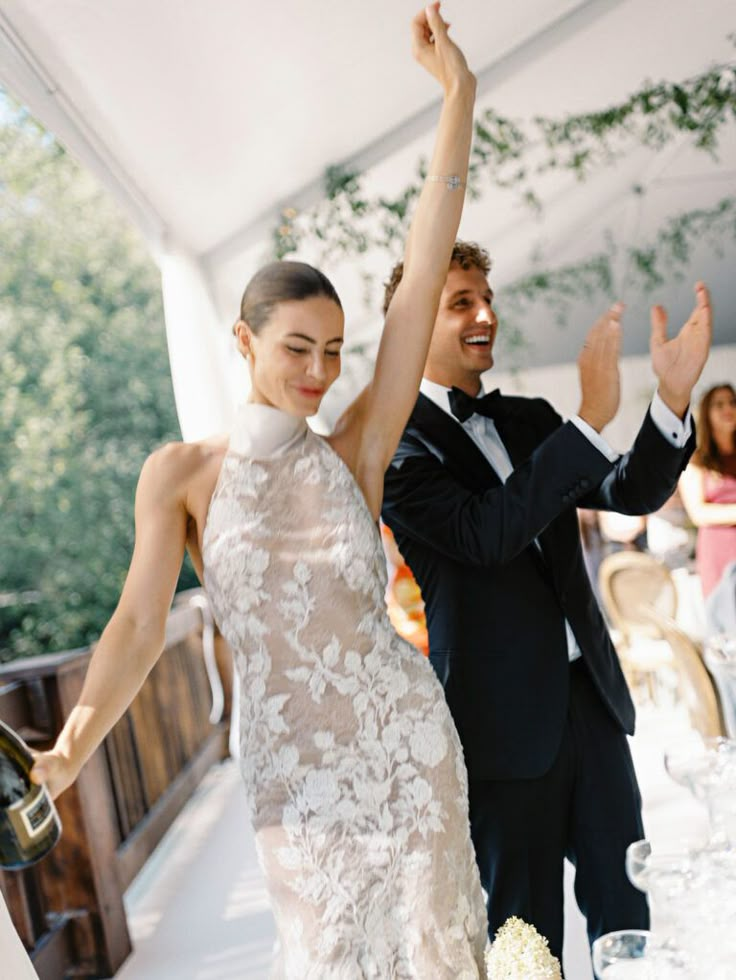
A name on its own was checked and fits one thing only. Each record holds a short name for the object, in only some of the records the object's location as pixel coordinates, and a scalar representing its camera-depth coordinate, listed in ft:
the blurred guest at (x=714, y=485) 14.48
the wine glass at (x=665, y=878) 3.83
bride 4.95
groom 6.65
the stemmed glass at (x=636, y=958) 3.74
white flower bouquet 4.14
